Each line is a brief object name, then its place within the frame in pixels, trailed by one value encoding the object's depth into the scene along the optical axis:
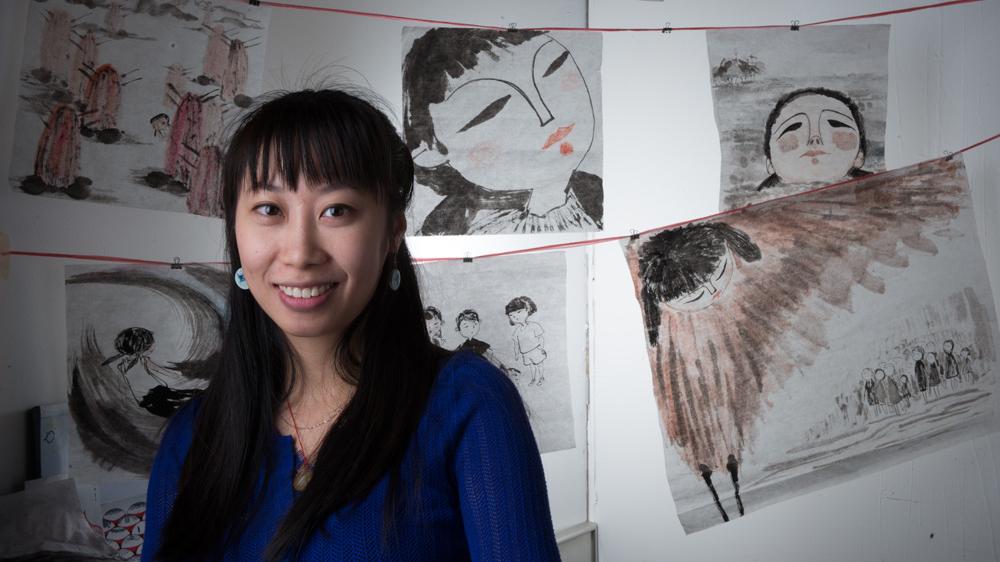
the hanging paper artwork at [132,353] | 1.30
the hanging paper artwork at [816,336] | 1.73
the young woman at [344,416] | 0.86
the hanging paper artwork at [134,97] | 1.24
